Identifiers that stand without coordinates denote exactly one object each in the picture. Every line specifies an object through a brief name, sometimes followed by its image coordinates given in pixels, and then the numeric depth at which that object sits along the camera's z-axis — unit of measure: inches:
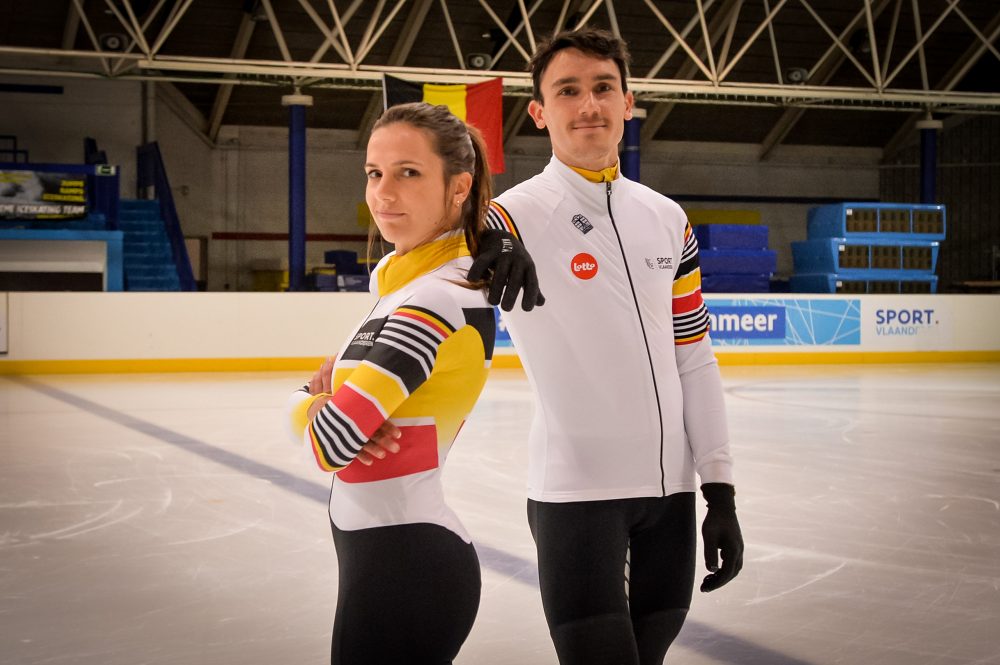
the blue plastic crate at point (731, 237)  697.0
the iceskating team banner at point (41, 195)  628.1
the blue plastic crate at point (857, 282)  690.2
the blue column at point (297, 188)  698.8
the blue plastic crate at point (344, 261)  920.9
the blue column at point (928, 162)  860.0
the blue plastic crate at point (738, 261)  681.0
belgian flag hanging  567.2
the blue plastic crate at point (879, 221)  700.7
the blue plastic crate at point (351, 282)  783.2
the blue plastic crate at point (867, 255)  696.4
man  78.3
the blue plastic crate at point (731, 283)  677.9
